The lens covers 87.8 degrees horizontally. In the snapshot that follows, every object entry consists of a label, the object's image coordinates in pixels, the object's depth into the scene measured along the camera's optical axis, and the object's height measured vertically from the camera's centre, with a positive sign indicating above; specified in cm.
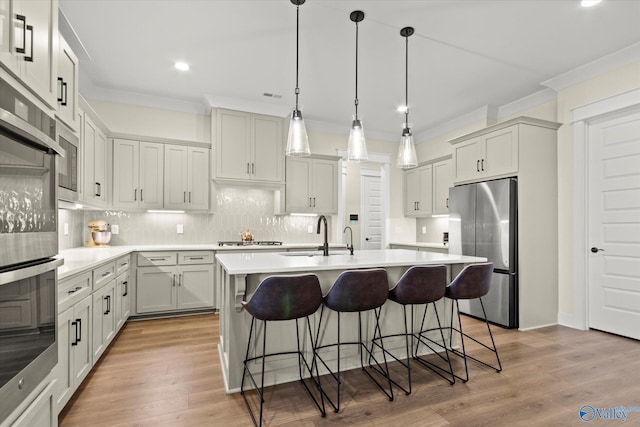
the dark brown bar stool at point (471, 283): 258 -52
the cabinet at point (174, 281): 404 -80
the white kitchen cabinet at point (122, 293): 335 -81
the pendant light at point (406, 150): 300 +62
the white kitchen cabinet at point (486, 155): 390 +79
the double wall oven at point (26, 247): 101 -10
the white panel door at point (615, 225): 338 -8
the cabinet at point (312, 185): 511 +52
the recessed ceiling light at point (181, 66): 363 +169
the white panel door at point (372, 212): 617 +11
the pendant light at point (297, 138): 253 +61
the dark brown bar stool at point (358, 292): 219 -50
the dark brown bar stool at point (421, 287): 238 -51
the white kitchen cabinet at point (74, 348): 196 -85
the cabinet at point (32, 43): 113 +68
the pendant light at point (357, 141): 272 +63
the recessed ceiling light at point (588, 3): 259 +169
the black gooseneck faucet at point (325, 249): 294 -28
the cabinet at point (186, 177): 446 +55
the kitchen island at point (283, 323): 231 -68
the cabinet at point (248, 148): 461 +100
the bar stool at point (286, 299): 198 -49
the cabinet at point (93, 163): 325 +59
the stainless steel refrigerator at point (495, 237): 382 -24
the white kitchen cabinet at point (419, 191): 570 +47
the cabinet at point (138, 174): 423 +57
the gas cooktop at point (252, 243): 471 -37
